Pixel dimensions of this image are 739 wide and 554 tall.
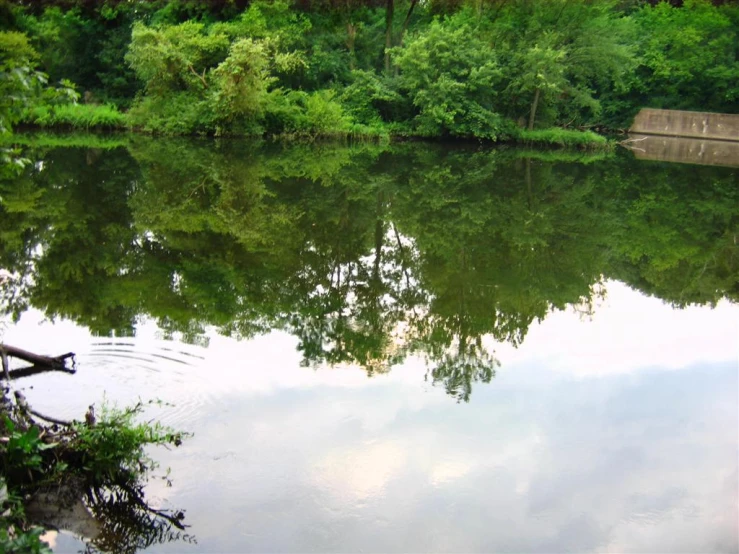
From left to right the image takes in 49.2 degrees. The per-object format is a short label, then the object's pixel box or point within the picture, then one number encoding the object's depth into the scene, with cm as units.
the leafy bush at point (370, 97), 3234
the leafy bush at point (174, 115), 2845
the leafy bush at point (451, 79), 3095
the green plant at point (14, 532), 327
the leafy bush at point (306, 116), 2997
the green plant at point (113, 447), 439
